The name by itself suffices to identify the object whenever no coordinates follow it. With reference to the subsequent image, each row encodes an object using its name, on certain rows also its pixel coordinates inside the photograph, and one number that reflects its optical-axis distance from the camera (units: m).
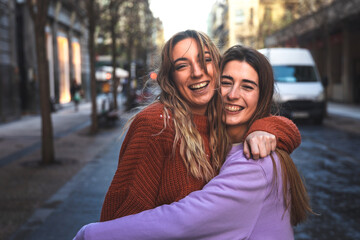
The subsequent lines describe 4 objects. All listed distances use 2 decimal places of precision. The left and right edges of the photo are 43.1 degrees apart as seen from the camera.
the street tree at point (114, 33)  19.20
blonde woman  1.82
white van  15.23
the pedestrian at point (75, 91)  24.38
